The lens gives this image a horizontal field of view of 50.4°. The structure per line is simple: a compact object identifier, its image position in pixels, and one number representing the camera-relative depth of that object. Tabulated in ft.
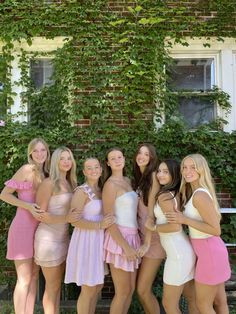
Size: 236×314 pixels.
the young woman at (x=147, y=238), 8.60
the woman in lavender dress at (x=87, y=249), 8.35
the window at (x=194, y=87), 14.20
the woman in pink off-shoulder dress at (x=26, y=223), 8.91
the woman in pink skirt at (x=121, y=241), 8.35
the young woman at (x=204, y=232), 7.52
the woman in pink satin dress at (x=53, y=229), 8.62
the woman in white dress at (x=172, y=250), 7.81
